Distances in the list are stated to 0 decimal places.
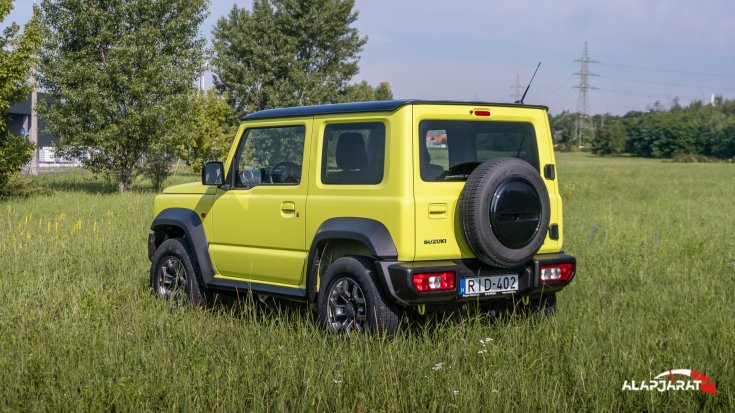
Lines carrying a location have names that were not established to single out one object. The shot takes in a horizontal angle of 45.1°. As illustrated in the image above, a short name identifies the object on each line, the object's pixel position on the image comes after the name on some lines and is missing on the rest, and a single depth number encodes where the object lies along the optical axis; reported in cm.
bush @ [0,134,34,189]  2203
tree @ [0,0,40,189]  2166
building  5708
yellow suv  609
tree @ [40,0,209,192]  2731
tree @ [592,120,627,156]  13438
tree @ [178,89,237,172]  3425
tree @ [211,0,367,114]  4500
